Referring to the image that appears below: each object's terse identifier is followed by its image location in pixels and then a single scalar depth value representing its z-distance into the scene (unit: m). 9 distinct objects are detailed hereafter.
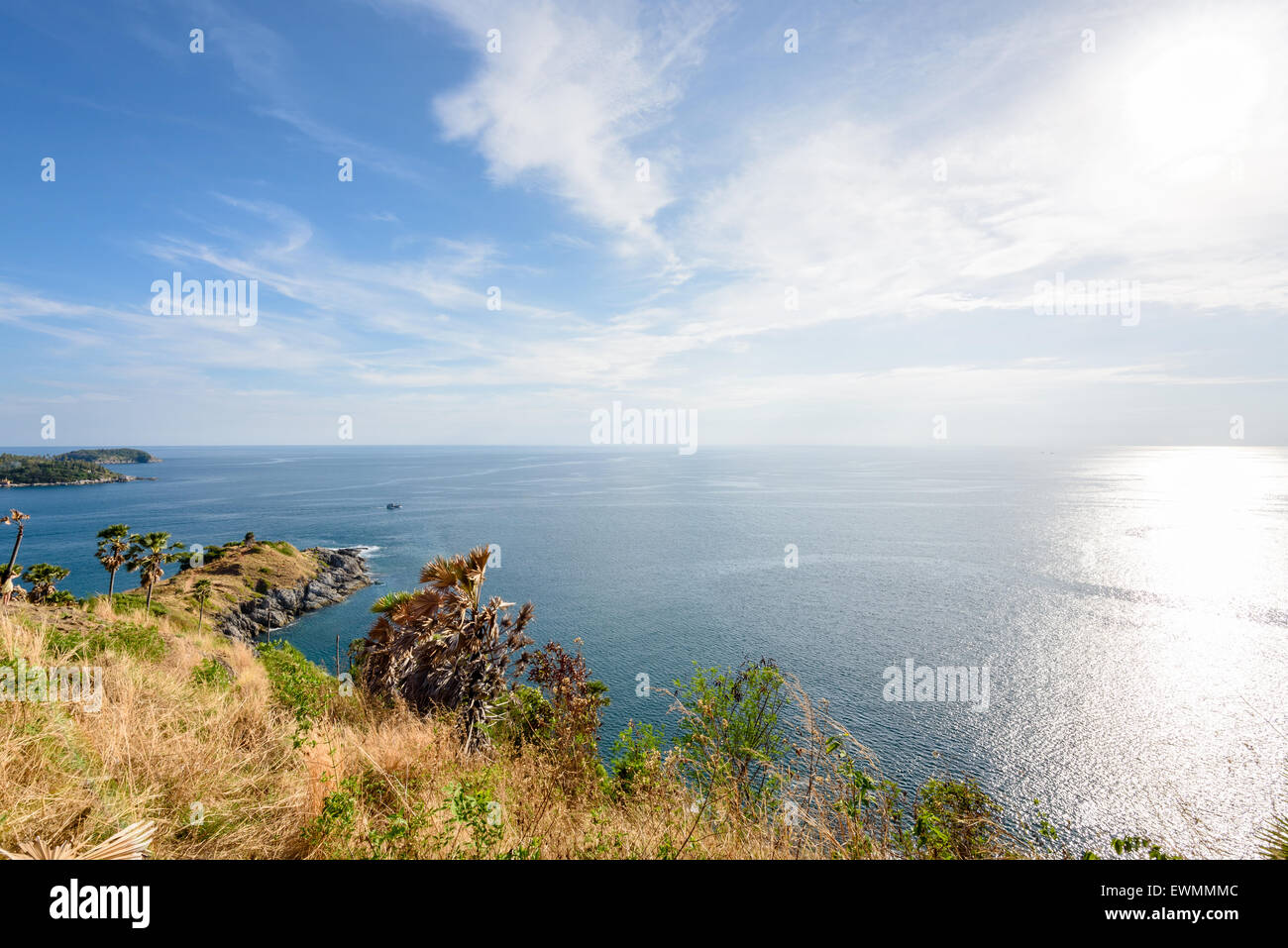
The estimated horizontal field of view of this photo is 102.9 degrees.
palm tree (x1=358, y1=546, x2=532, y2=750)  11.27
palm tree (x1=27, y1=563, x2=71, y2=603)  30.45
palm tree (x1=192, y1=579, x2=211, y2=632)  44.08
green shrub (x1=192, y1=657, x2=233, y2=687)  8.41
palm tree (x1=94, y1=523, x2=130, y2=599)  31.72
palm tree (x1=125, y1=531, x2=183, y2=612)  32.97
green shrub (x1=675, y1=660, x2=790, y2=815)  14.27
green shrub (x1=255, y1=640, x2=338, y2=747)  7.72
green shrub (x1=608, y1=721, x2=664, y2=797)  8.55
